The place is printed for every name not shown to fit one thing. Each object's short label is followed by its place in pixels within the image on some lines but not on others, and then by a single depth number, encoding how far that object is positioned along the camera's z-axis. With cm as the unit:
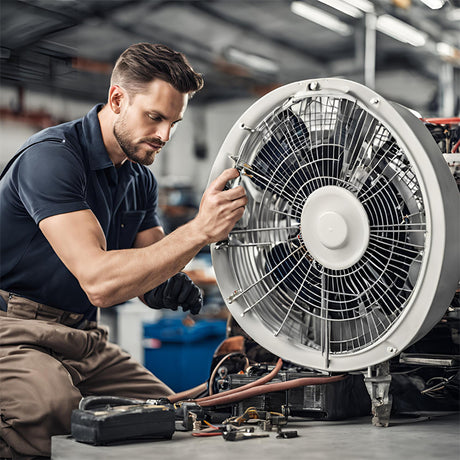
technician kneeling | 123
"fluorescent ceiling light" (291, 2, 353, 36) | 504
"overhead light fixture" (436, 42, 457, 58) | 552
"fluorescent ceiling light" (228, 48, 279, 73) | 578
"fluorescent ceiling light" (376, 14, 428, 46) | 503
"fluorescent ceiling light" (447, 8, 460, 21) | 506
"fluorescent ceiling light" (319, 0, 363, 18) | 496
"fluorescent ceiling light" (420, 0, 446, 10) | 453
